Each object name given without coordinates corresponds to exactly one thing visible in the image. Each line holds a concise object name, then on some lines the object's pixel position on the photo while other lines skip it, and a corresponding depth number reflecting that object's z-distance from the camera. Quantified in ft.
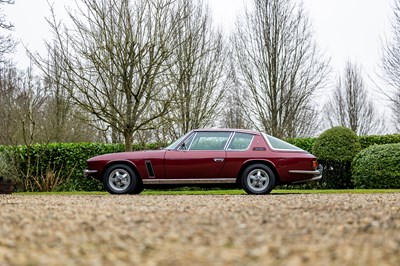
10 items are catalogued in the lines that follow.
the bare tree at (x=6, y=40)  57.04
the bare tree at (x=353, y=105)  119.03
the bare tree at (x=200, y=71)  72.33
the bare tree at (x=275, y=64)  77.51
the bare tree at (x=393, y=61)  69.30
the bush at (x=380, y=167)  55.16
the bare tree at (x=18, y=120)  79.97
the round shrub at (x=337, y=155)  60.49
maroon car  41.16
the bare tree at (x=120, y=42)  55.06
